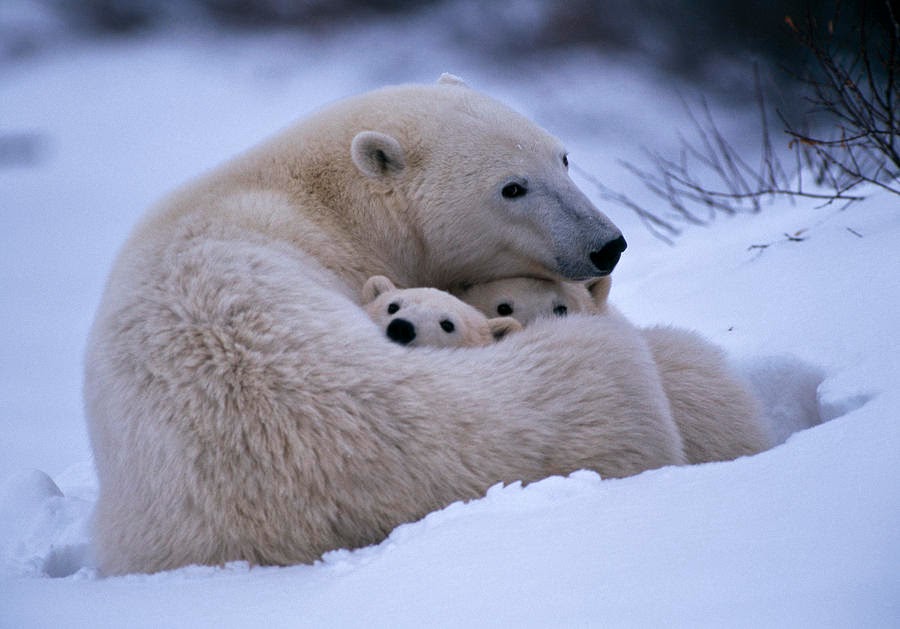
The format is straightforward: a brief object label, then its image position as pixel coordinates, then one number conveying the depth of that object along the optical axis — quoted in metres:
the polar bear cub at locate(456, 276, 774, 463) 11.61
